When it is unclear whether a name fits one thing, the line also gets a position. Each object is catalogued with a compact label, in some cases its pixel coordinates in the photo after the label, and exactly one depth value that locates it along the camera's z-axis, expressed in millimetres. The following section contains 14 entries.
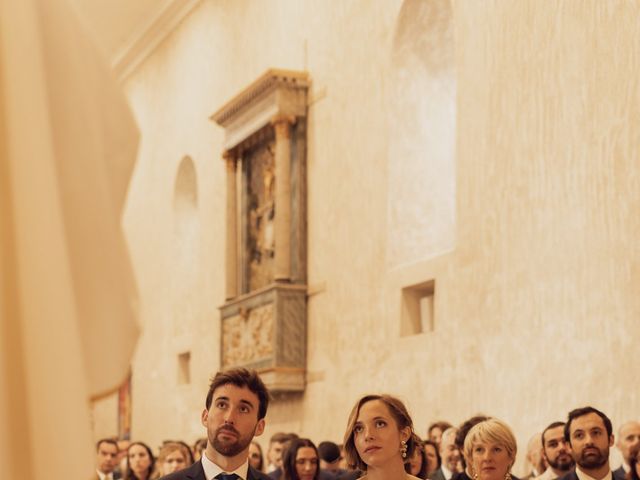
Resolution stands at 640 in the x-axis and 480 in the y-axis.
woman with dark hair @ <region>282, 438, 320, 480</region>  10320
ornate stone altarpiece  19422
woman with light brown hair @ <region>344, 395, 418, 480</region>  6590
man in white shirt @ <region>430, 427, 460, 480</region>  11656
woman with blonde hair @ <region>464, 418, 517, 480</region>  7699
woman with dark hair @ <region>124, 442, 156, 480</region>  12844
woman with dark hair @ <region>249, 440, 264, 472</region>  13523
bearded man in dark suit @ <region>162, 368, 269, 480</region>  6566
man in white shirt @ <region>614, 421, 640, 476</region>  10773
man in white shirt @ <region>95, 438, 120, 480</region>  12773
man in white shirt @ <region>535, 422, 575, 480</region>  10680
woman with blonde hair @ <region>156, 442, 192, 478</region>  11445
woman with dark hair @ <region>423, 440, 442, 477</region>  11773
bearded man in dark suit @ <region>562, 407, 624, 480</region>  9336
